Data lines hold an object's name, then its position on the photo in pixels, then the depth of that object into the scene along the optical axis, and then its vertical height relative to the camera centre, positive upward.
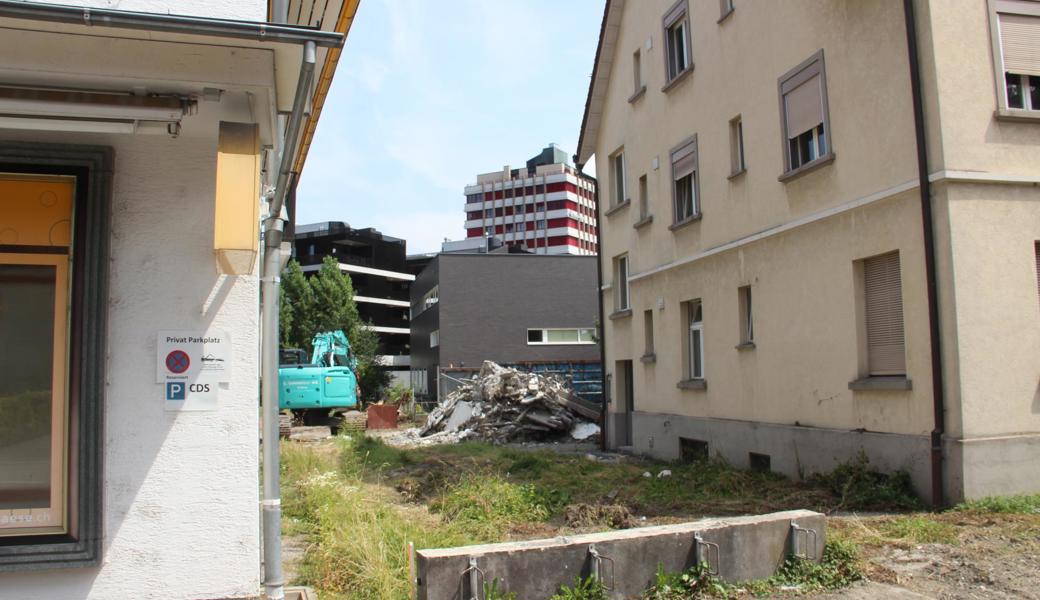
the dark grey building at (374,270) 83.19 +11.03
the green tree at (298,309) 59.09 +5.16
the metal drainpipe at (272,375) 5.66 +0.07
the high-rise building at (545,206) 106.31 +21.63
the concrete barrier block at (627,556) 5.71 -1.29
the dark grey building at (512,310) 42.41 +3.44
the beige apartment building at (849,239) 9.88 +1.85
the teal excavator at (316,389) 28.42 -0.20
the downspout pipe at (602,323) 21.73 +1.36
